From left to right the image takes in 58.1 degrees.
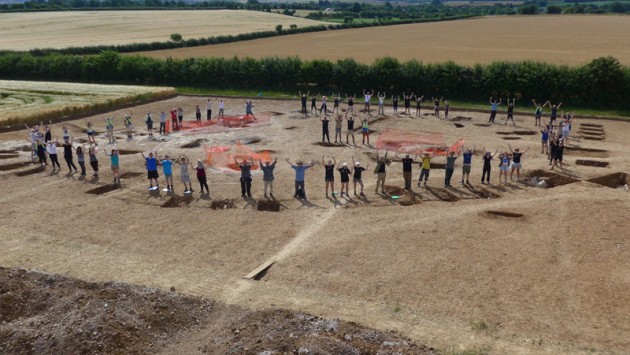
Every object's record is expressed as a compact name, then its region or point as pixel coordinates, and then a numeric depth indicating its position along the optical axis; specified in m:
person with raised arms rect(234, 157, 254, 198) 19.80
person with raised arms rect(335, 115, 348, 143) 27.50
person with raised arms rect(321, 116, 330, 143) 27.09
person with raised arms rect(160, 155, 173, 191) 20.53
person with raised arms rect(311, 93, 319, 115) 35.32
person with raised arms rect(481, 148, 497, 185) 20.88
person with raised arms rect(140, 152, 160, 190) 20.55
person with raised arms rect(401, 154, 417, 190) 20.36
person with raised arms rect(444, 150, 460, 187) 20.83
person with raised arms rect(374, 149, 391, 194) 20.08
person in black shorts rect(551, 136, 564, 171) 22.59
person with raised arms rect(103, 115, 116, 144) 28.64
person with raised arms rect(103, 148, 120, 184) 21.62
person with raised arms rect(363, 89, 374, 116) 35.41
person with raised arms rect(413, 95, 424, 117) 34.31
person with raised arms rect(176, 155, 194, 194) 20.30
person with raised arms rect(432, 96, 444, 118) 34.42
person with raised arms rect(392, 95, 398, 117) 34.83
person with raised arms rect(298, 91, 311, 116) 34.68
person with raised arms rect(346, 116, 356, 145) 26.92
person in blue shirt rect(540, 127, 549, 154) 25.22
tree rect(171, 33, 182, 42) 77.69
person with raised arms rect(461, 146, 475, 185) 20.92
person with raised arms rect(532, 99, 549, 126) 31.11
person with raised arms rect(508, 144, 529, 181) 21.31
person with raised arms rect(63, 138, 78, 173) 22.91
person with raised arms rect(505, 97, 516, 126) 31.64
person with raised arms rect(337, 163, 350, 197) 19.68
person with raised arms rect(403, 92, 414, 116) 34.94
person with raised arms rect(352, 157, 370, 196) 19.98
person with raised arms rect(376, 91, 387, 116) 34.56
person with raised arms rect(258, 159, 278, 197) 20.02
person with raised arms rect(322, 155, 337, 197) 19.75
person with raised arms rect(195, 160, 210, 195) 20.16
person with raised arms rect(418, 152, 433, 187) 20.85
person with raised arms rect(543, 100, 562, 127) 30.07
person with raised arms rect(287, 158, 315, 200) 19.73
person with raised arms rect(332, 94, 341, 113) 34.59
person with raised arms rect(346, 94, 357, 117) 34.00
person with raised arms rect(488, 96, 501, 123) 31.72
